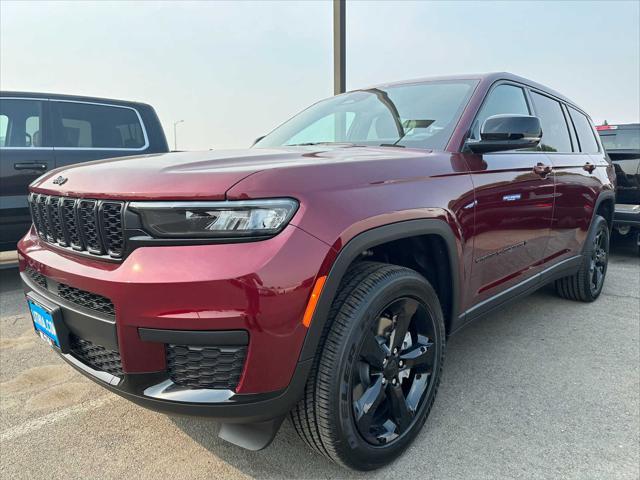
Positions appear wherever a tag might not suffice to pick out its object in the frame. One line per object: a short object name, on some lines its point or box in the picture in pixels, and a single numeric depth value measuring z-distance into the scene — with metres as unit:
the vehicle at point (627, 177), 5.83
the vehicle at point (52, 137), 4.36
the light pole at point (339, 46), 7.50
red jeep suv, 1.45
